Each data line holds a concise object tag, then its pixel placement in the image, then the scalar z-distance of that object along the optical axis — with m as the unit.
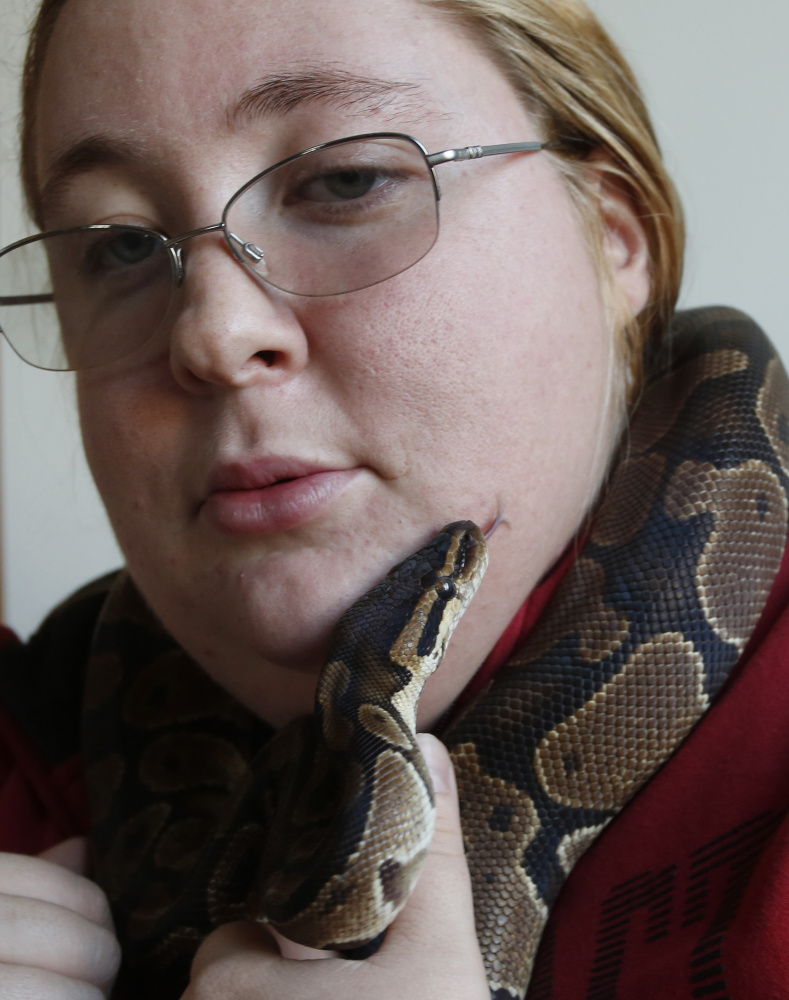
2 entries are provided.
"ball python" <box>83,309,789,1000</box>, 0.48
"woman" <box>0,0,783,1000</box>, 0.51
